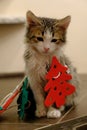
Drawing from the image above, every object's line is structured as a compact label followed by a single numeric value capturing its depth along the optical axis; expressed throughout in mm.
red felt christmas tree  694
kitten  666
